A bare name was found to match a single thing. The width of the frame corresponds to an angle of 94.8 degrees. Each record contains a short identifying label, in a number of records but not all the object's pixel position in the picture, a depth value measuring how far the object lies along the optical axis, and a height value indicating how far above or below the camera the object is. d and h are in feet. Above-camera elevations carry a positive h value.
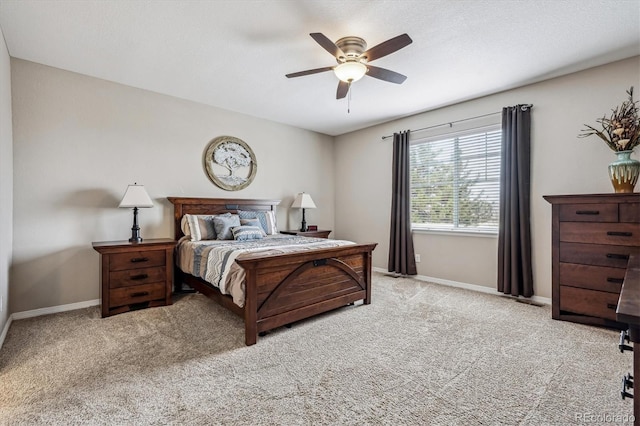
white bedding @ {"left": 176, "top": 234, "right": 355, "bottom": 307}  8.46 -1.46
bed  7.89 -2.36
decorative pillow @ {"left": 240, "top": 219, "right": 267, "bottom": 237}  13.40 -0.55
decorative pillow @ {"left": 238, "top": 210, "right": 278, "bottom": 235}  14.33 -0.36
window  12.92 +1.43
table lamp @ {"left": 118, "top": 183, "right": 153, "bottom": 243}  10.73 +0.36
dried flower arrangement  8.89 +2.62
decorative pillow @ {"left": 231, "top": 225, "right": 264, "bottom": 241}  12.28 -0.93
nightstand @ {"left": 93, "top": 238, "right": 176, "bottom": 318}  9.82 -2.23
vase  8.57 +1.16
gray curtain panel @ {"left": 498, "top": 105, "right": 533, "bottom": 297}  11.52 +0.29
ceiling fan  7.97 +4.19
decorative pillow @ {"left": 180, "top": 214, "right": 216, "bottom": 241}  12.38 -0.69
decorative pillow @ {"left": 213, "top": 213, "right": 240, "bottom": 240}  12.45 -0.61
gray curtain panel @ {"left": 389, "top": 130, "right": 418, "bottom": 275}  15.24 -0.15
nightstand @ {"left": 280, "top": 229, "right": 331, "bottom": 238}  15.92 -1.20
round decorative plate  14.19 +2.42
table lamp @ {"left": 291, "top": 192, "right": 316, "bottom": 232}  16.48 +0.45
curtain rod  11.59 +4.21
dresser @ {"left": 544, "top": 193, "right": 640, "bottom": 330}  8.40 -1.19
